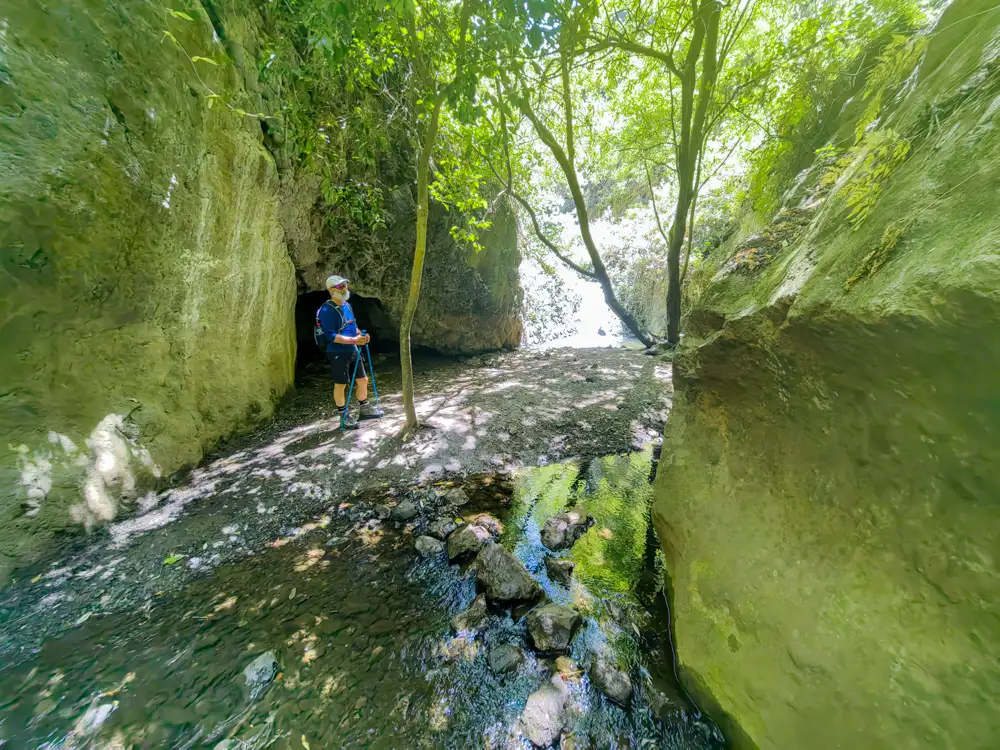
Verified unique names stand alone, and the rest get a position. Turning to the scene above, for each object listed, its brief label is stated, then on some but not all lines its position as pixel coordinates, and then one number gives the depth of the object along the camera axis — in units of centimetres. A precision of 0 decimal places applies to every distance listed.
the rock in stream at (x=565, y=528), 358
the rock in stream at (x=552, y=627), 250
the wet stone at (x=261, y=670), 226
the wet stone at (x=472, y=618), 268
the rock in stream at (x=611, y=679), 221
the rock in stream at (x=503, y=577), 287
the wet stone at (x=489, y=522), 372
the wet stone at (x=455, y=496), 424
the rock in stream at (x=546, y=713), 204
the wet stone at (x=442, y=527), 366
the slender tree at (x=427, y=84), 367
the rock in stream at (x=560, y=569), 315
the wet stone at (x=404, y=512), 395
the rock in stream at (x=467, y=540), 337
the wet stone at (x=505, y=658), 237
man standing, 574
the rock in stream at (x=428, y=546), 343
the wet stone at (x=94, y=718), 194
